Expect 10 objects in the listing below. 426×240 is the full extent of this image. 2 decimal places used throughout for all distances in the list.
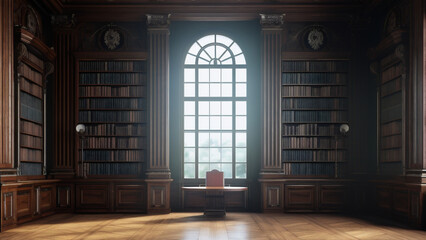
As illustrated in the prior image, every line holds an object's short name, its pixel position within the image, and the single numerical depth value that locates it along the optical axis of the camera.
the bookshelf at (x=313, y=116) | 10.48
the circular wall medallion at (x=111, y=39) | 10.60
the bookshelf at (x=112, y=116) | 10.42
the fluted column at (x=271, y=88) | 10.43
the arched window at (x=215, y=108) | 10.77
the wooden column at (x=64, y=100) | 10.35
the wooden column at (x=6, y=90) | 7.91
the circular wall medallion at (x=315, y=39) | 10.67
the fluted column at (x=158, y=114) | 10.20
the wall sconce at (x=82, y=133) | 10.10
